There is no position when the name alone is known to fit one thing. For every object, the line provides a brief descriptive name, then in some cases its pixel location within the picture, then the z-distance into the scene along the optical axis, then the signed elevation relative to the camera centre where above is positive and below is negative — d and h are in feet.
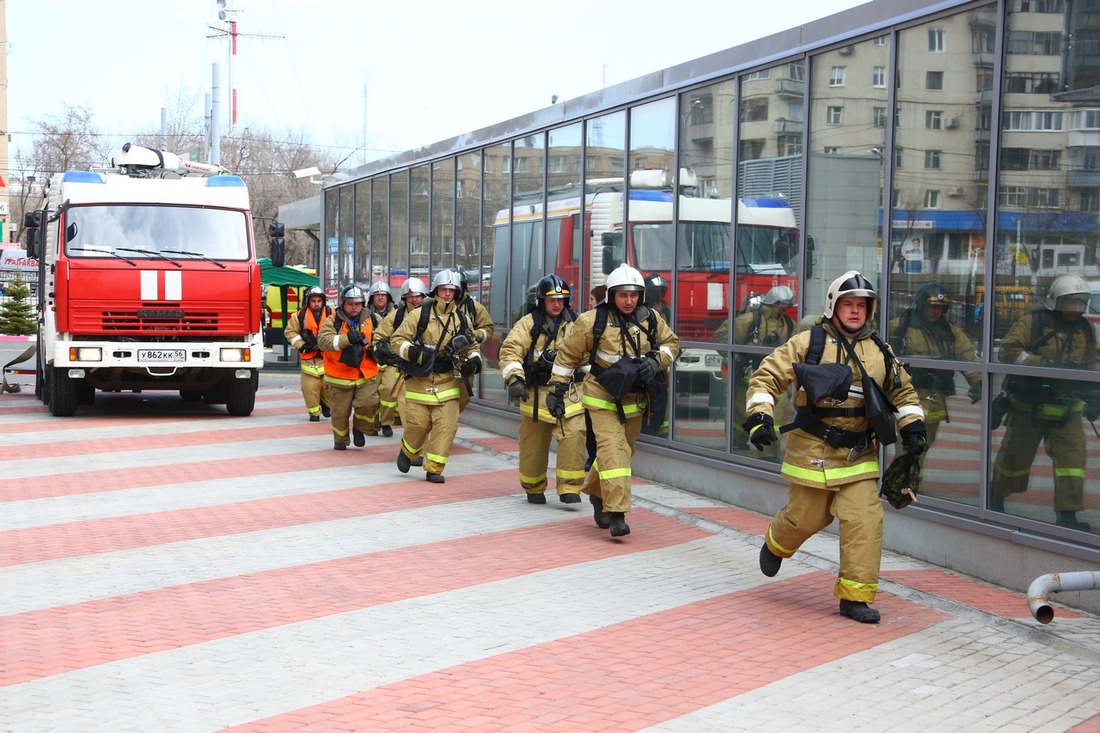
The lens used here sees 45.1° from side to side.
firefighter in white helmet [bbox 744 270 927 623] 22.82 -2.56
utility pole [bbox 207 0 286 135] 180.34 +32.12
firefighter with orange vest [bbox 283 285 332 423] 54.95 -3.28
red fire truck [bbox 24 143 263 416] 53.67 -1.01
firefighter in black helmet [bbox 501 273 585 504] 34.14 -3.07
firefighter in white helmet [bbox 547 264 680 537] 29.89 -2.24
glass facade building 24.80 +1.61
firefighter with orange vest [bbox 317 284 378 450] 47.03 -3.59
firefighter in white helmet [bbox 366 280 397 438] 48.84 -3.95
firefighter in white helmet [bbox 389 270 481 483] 38.83 -2.79
